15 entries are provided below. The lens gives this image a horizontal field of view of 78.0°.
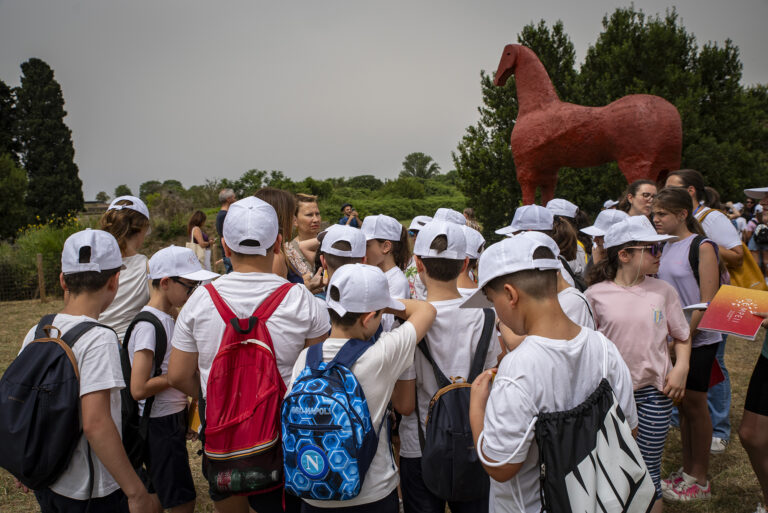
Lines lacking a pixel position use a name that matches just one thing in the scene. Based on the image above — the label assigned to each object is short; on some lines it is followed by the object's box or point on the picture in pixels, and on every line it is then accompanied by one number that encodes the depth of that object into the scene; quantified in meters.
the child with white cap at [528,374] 1.40
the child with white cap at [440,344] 2.10
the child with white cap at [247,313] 1.96
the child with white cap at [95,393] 1.78
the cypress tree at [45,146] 25.11
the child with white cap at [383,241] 3.44
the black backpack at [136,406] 2.03
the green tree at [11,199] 20.44
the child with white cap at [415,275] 3.85
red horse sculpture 7.56
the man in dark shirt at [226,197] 7.61
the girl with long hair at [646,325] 2.53
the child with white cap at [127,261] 2.87
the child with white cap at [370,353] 1.79
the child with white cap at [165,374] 2.36
